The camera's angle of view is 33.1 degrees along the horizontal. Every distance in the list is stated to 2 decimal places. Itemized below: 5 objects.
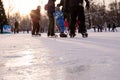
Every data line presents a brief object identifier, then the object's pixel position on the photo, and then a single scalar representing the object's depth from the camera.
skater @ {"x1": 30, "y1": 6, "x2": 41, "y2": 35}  9.52
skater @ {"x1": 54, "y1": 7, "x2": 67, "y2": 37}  7.65
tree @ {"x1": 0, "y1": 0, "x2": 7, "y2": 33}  28.28
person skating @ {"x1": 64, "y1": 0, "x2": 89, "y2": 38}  6.53
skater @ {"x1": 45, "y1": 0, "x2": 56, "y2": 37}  7.54
